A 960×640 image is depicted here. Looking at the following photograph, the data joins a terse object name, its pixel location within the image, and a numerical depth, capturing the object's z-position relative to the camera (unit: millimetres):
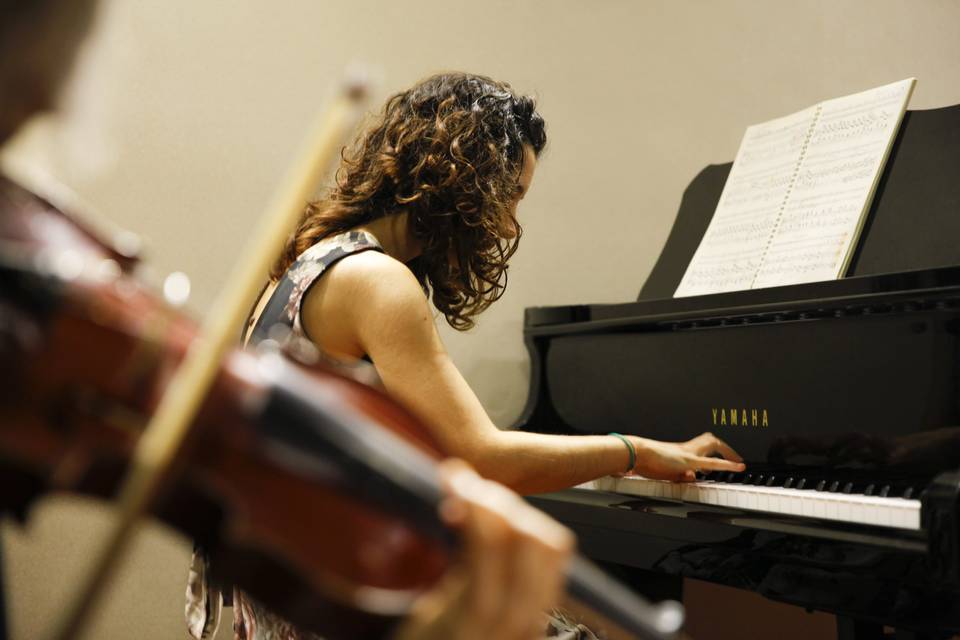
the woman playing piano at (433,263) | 1287
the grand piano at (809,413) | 1321
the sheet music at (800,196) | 1930
